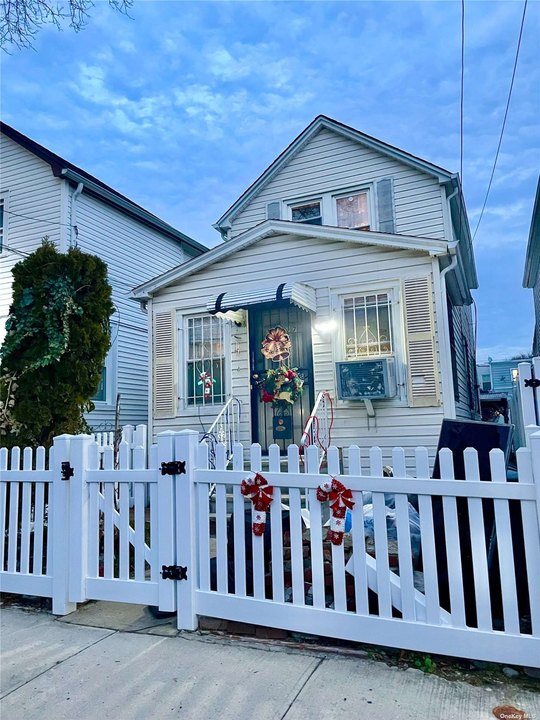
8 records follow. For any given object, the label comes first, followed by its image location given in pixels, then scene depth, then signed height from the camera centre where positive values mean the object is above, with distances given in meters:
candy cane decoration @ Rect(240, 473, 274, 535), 2.83 -0.46
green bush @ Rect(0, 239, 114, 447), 4.57 +0.76
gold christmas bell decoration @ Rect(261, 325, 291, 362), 7.03 +1.07
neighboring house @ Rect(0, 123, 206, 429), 9.83 +4.16
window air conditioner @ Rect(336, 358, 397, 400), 6.20 +0.47
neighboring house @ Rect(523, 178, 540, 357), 10.73 +3.99
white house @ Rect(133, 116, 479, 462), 6.25 +1.56
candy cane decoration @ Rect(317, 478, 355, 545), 2.62 -0.48
